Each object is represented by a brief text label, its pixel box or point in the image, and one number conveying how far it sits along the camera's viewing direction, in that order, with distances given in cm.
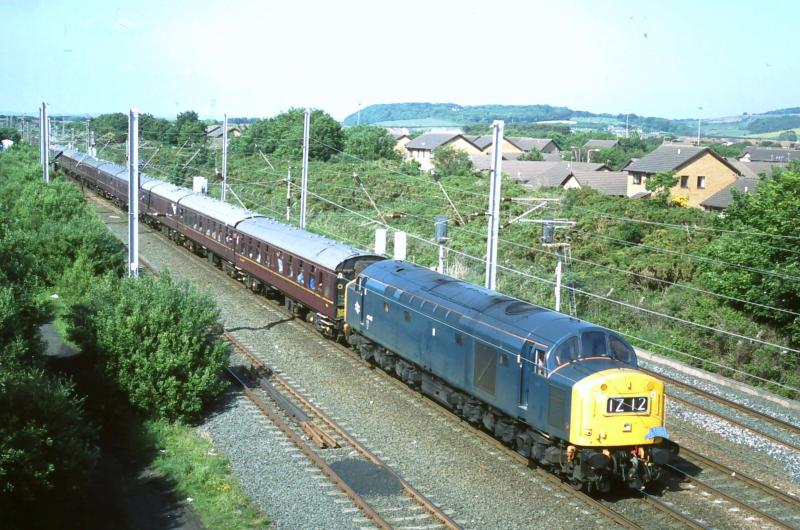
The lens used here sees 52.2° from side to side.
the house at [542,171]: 7044
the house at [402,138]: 15250
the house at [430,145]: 11769
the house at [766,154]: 10494
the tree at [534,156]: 10619
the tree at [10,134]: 12111
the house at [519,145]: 12626
